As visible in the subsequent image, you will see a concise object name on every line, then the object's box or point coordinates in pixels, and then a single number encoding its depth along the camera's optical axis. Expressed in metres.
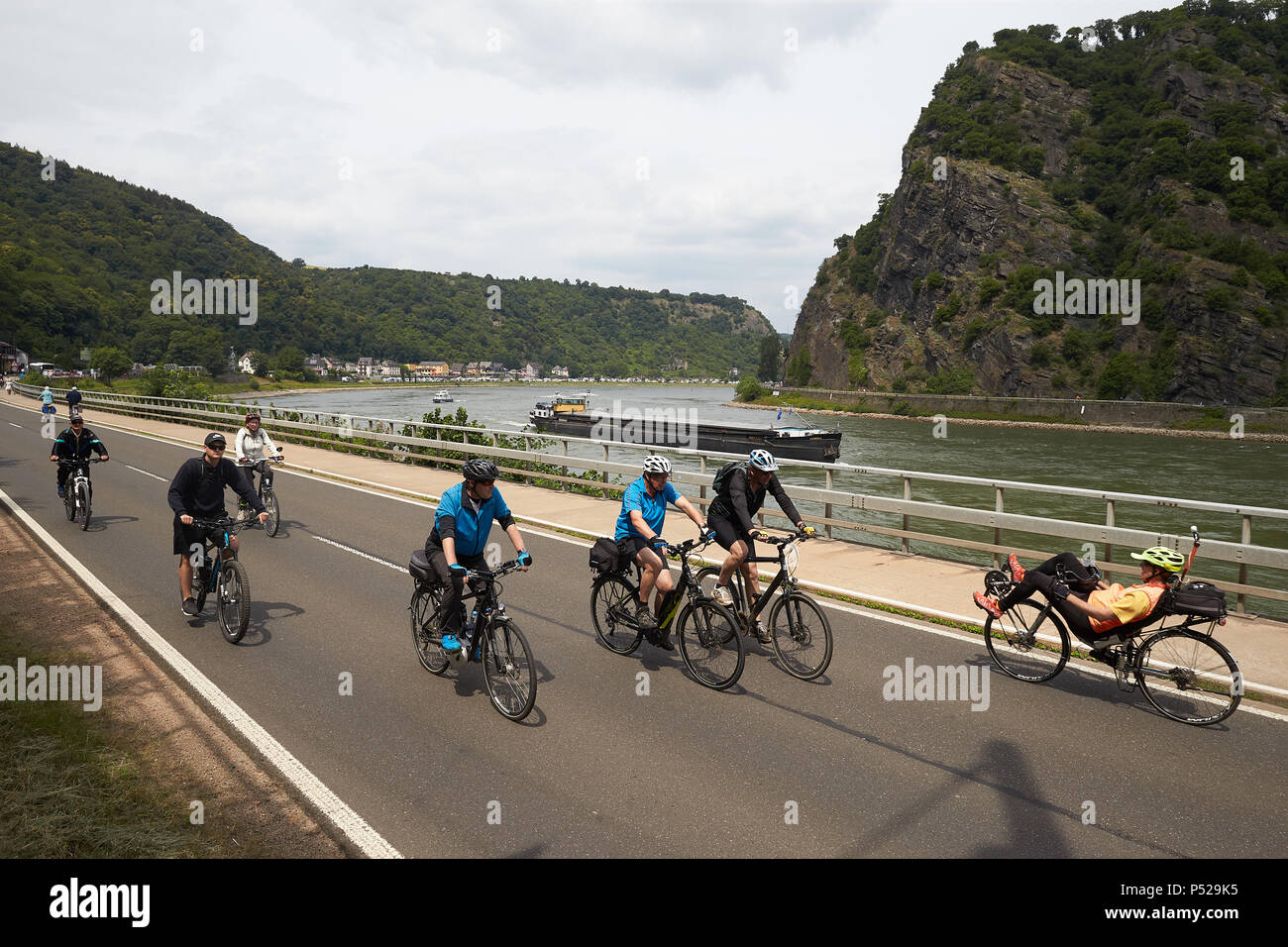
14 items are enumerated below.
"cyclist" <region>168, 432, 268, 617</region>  7.68
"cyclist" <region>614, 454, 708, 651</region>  6.79
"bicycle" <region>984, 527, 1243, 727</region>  5.75
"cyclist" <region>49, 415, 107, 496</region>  13.29
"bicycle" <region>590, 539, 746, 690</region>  6.43
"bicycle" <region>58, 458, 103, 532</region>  12.79
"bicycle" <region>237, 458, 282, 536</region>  13.08
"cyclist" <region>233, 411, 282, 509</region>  13.27
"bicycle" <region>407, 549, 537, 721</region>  5.66
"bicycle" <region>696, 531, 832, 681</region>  6.57
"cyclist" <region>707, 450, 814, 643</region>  6.78
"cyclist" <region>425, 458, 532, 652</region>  5.84
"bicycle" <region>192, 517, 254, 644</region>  7.39
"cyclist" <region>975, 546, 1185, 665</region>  5.97
